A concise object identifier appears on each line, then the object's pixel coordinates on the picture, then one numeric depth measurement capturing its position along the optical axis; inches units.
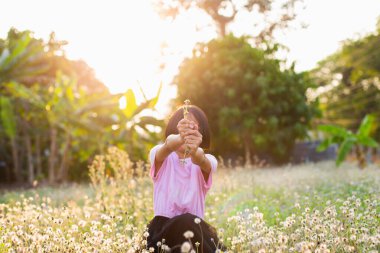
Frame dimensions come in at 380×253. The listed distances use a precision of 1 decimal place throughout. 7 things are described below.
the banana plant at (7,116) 536.1
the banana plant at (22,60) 524.1
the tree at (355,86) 1561.3
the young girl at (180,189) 144.8
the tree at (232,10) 1035.3
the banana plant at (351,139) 608.1
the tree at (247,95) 831.1
